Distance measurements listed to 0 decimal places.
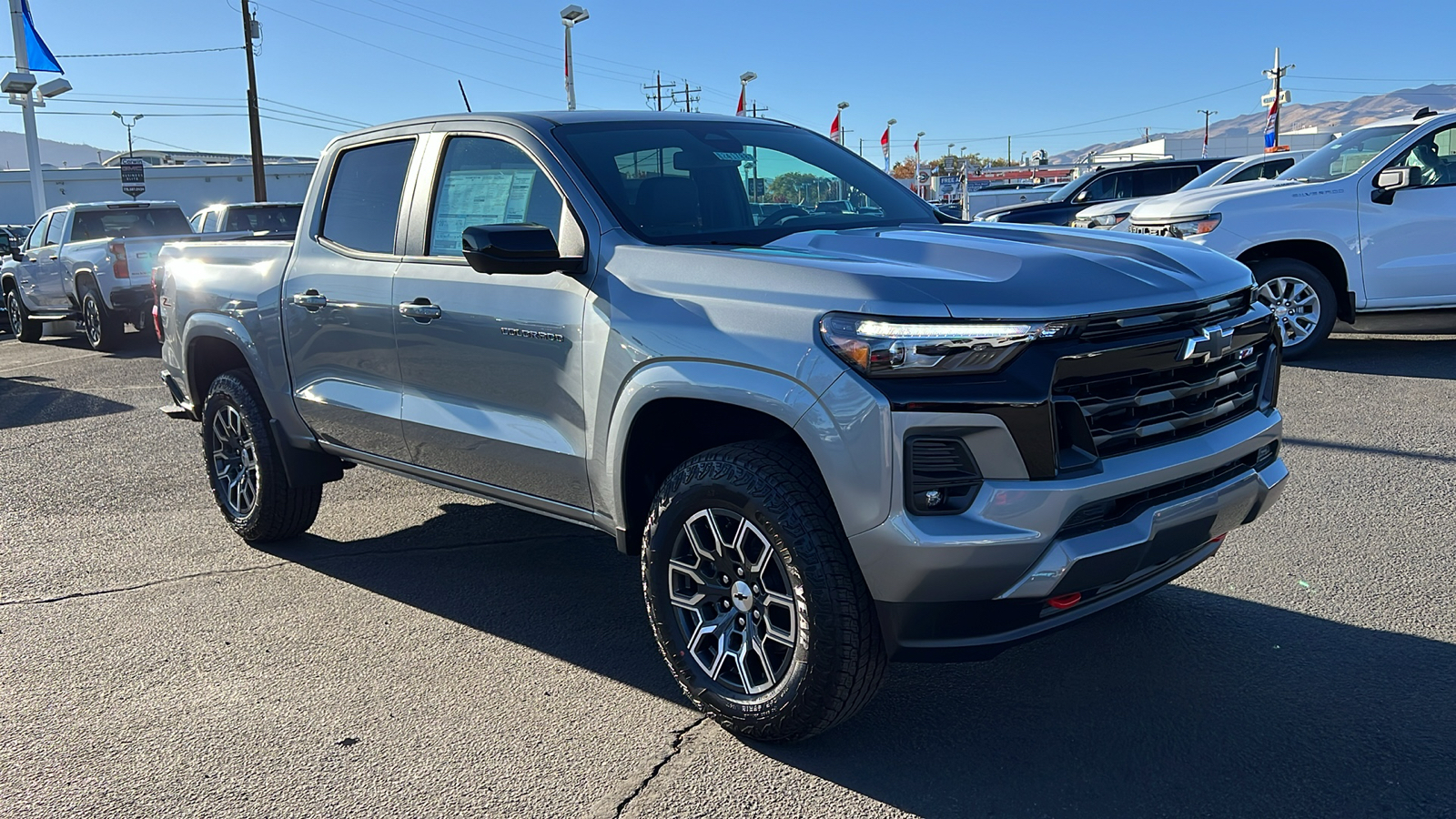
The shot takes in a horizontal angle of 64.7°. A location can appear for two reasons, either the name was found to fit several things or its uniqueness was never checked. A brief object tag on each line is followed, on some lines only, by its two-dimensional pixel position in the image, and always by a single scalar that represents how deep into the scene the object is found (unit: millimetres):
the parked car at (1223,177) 13825
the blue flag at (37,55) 25594
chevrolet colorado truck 2867
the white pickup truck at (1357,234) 8555
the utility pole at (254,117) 35469
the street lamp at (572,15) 25703
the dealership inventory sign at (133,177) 26062
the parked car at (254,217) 15430
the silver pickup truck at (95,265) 14352
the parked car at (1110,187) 17719
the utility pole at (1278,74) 67625
